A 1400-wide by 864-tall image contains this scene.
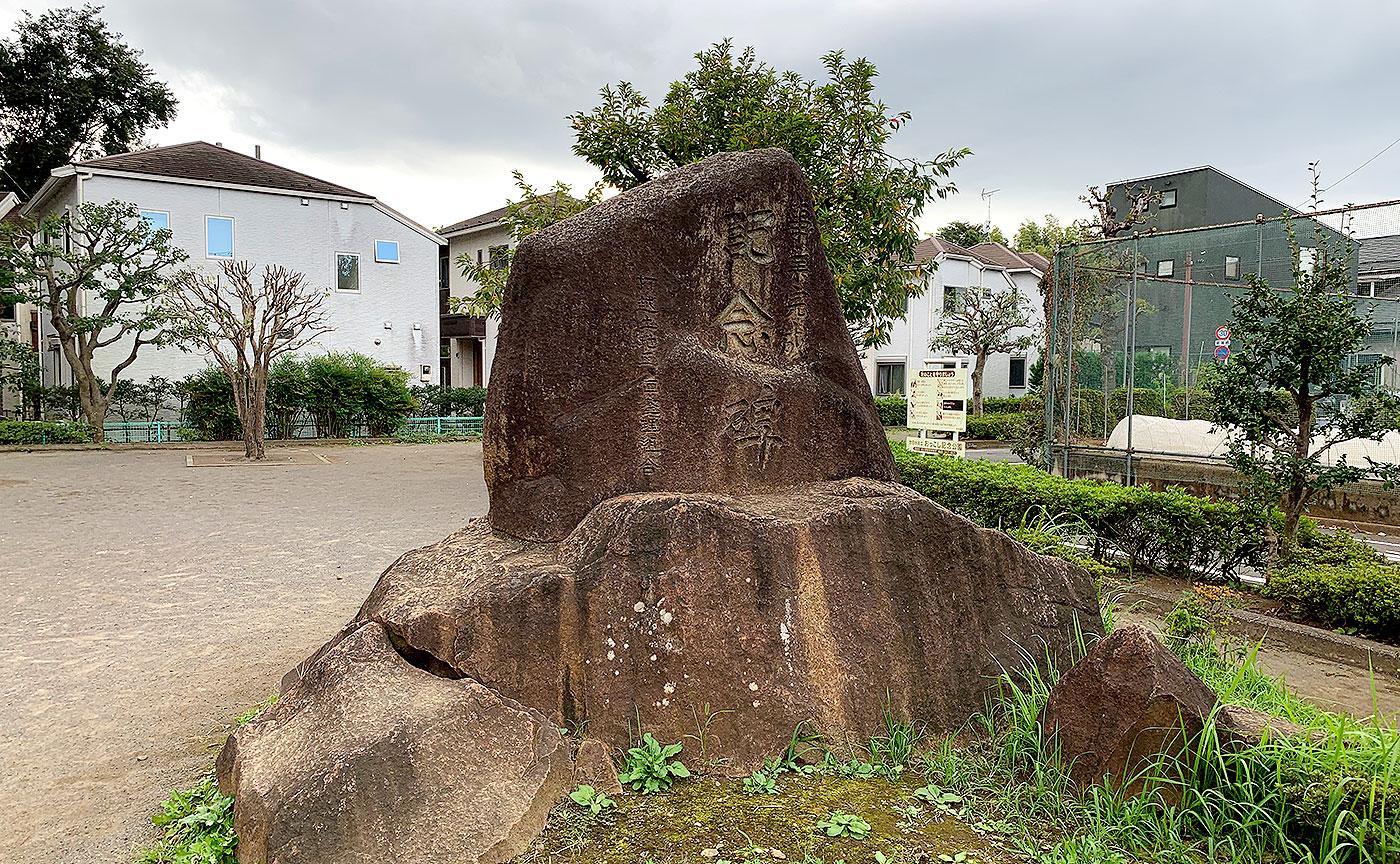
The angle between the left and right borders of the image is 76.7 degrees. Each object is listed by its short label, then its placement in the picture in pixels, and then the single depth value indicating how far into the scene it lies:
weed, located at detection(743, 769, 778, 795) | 3.53
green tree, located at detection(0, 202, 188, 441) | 19.55
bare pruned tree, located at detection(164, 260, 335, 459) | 18.31
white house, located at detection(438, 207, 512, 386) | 30.52
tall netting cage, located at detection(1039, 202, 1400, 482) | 9.54
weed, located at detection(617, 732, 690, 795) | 3.51
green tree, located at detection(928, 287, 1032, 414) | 28.17
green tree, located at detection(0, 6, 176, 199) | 27.66
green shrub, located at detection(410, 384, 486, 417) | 26.12
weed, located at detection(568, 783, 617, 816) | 3.30
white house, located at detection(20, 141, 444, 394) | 22.17
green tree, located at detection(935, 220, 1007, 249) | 48.44
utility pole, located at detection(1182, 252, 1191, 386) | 10.19
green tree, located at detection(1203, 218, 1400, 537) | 6.80
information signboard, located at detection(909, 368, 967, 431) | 9.84
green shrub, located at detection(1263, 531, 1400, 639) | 6.07
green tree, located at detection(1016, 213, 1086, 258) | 39.91
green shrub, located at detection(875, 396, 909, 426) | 28.47
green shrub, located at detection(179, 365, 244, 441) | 21.83
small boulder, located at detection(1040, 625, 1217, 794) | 3.19
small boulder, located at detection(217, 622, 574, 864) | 2.97
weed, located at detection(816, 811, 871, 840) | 3.15
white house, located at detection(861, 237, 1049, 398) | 31.05
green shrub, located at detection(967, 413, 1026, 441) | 25.39
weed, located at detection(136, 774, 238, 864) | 3.22
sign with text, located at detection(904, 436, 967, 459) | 9.88
